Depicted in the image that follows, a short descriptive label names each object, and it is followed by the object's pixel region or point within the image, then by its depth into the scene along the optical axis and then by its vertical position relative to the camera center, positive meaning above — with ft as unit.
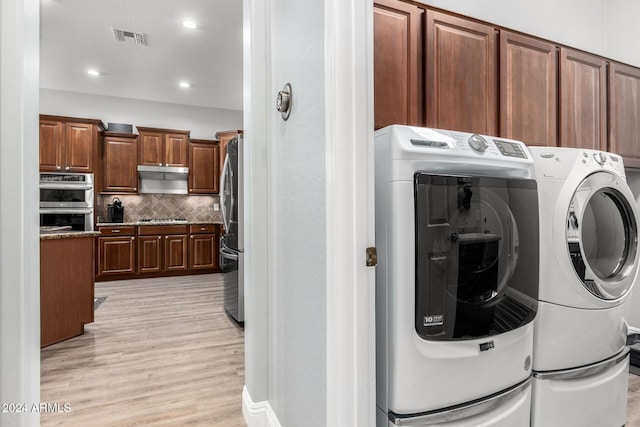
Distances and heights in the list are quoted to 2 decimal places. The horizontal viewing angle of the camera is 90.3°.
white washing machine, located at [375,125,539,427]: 3.47 -0.84
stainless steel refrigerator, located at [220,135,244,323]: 9.69 -0.49
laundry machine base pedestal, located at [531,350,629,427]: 4.52 -2.81
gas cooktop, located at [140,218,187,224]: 19.75 -0.45
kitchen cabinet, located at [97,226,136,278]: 16.85 -2.05
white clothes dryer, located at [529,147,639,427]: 4.66 -1.41
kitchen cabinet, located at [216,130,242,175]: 19.33 +4.62
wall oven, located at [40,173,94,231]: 15.85 +0.67
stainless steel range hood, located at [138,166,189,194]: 18.86 +2.06
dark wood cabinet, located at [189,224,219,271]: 18.90 -2.09
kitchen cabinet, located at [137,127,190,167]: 18.57 +3.93
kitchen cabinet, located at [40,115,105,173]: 16.22 +3.60
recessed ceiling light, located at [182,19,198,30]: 11.27 +6.79
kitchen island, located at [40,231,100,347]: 8.49 -2.00
